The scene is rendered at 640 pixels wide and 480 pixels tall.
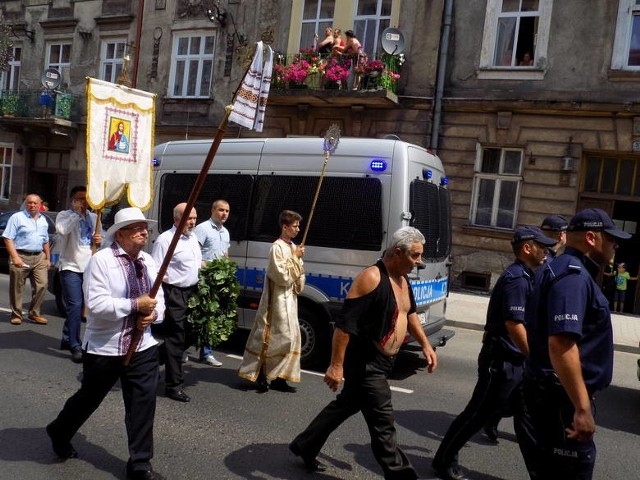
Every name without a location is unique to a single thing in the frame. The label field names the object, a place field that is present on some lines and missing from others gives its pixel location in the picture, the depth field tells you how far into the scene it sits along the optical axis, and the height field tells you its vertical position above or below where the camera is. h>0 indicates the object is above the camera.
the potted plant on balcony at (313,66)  16.09 +3.89
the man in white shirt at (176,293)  5.57 -0.85
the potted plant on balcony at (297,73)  16.27 +3.68
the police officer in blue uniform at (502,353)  4.12 -0.80
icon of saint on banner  6.13 +0.60
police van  6.75 +0.10
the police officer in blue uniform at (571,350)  2.77 -0.49
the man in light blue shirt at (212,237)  6.86 -0.35
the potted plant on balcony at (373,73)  15.47 +3.72
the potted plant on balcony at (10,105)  21.59 +2.75
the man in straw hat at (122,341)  3.70 -0.89
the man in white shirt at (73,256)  6.76 -0.71
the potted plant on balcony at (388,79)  15.38 +3.57
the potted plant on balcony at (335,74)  15.73 +3.64
